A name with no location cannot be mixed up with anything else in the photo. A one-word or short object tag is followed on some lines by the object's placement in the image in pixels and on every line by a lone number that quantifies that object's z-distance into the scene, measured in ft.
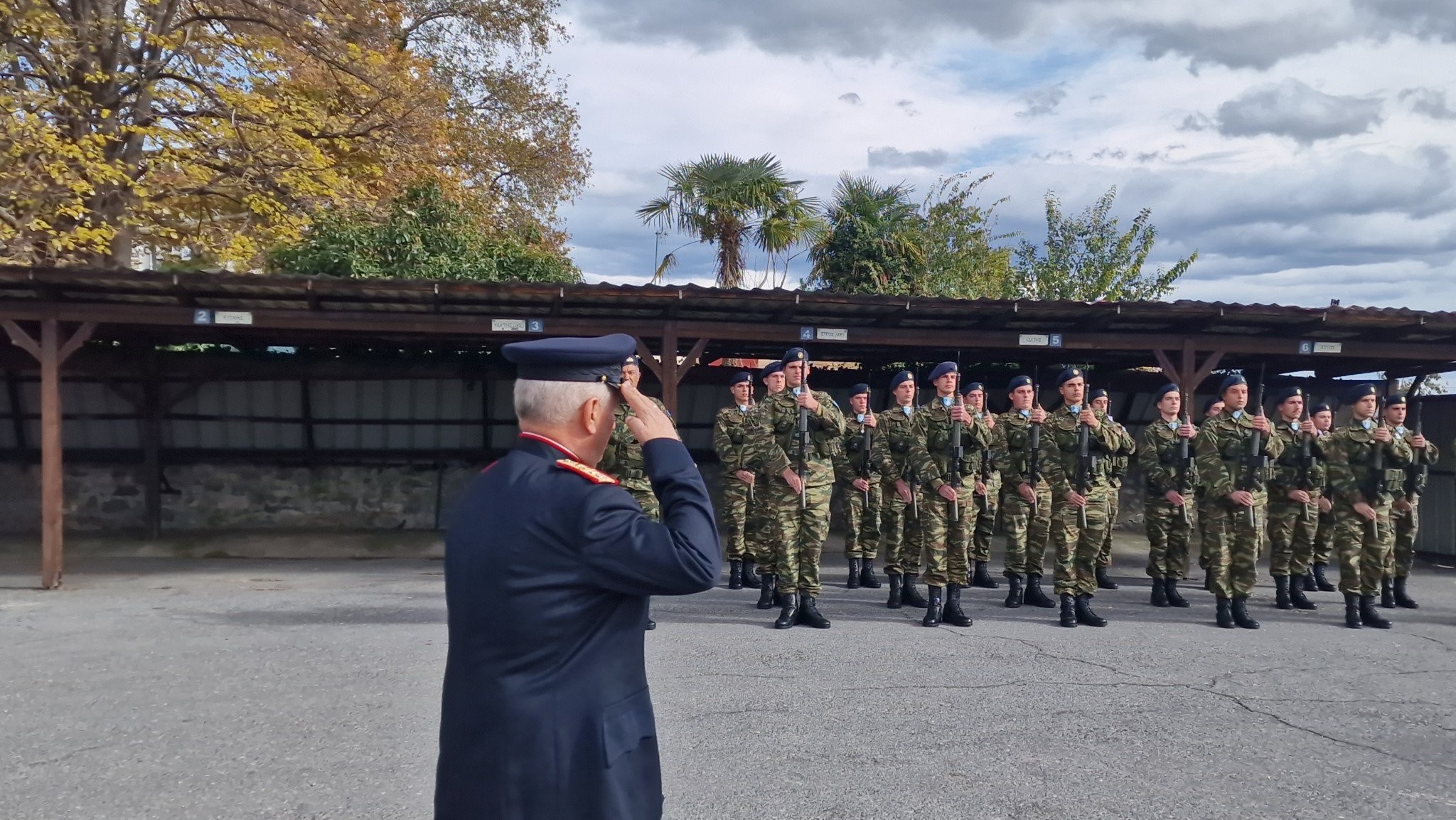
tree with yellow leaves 43.96
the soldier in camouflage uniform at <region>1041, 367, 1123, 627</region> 25.70
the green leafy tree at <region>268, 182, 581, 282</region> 46.70
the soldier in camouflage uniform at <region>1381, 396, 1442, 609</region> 28.58
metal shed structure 30.55
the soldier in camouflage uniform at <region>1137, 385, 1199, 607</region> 28.89
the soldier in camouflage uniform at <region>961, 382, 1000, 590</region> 28.12
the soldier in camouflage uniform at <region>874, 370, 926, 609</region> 28.27
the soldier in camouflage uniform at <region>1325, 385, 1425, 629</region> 26.68
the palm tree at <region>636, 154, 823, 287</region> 61.31
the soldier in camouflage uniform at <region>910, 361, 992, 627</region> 25.41
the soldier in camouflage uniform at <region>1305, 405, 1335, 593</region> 30.58
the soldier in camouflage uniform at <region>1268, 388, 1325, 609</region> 29.19
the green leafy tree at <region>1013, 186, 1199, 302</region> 71.20
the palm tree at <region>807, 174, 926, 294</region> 62.85
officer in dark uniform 6.23
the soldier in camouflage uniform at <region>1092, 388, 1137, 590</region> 26.86
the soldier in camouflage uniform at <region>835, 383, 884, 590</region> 31.63
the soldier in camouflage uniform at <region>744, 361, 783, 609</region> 27.27
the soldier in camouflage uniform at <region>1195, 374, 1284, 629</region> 26.02
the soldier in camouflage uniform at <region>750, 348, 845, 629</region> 25.04
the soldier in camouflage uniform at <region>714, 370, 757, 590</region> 30.89
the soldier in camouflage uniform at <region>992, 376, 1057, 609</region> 28.63
